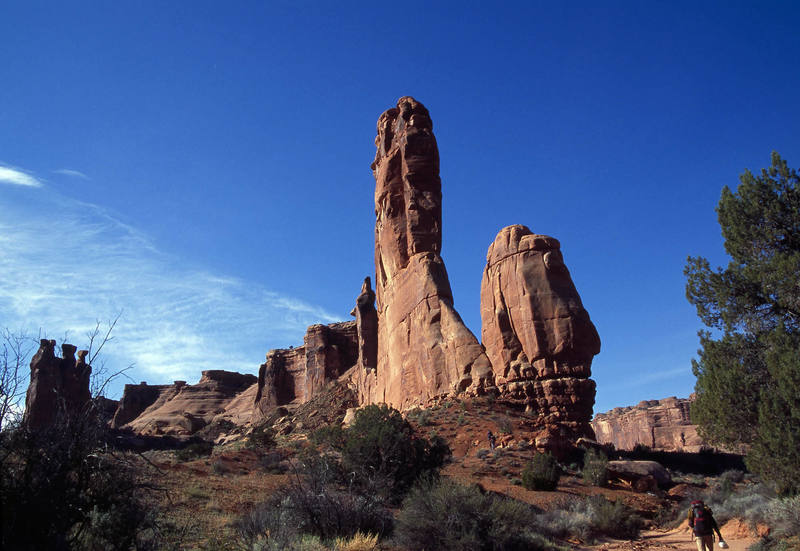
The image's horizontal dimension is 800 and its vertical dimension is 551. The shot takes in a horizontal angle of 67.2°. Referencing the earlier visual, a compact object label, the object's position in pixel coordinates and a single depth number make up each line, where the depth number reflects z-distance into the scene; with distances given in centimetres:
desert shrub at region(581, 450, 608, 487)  2203
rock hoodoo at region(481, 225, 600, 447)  2839
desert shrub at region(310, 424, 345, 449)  2244
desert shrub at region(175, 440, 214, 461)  2962
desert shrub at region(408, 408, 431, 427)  2808
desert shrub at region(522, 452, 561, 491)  2091
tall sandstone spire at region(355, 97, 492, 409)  3262
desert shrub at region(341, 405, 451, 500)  1892
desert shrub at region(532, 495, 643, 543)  1598
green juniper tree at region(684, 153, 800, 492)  1293
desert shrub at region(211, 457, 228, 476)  2239
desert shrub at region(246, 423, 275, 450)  3397
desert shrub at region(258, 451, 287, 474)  2356
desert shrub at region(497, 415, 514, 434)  2656
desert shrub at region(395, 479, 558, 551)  1199
